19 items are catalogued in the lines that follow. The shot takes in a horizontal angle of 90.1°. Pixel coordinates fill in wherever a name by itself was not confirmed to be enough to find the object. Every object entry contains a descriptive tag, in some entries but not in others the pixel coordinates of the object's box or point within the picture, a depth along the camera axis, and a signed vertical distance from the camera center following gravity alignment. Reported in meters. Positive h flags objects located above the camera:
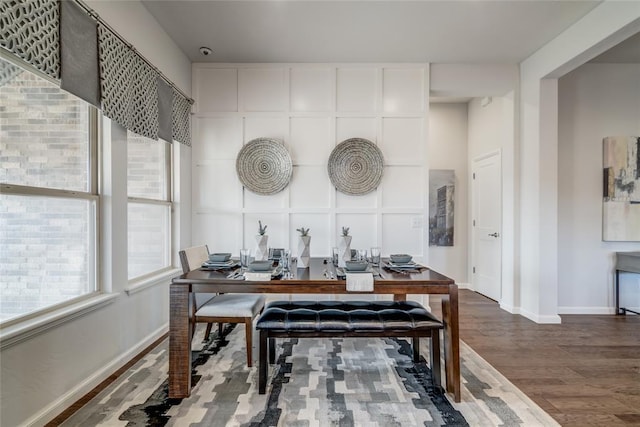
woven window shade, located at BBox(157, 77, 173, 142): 2.77 +0.92
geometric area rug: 1.74 -1.12
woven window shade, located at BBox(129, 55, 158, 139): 2.36 +0.89
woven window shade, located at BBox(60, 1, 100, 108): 1.72 +0.92
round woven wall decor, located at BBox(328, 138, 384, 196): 3.57 +0.52
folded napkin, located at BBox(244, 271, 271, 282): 1.90 -0.38
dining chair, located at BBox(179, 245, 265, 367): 2.29 -0.70
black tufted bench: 1.95 -0.68
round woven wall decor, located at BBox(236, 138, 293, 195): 3.56 +0.53
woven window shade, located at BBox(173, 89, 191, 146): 3.10 +0.97
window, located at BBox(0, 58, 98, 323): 1.61 +0.11
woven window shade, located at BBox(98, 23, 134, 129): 2.03 +0.93
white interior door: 4.16 -0.18
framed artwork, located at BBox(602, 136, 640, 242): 3.55 +0.27
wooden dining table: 1.89 -0.47
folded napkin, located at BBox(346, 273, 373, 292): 1.85 -0.41
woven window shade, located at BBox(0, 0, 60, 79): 1.40 +0.86
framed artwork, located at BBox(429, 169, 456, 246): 4.83 +0.06
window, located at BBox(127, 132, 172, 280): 2.65 +0.08
